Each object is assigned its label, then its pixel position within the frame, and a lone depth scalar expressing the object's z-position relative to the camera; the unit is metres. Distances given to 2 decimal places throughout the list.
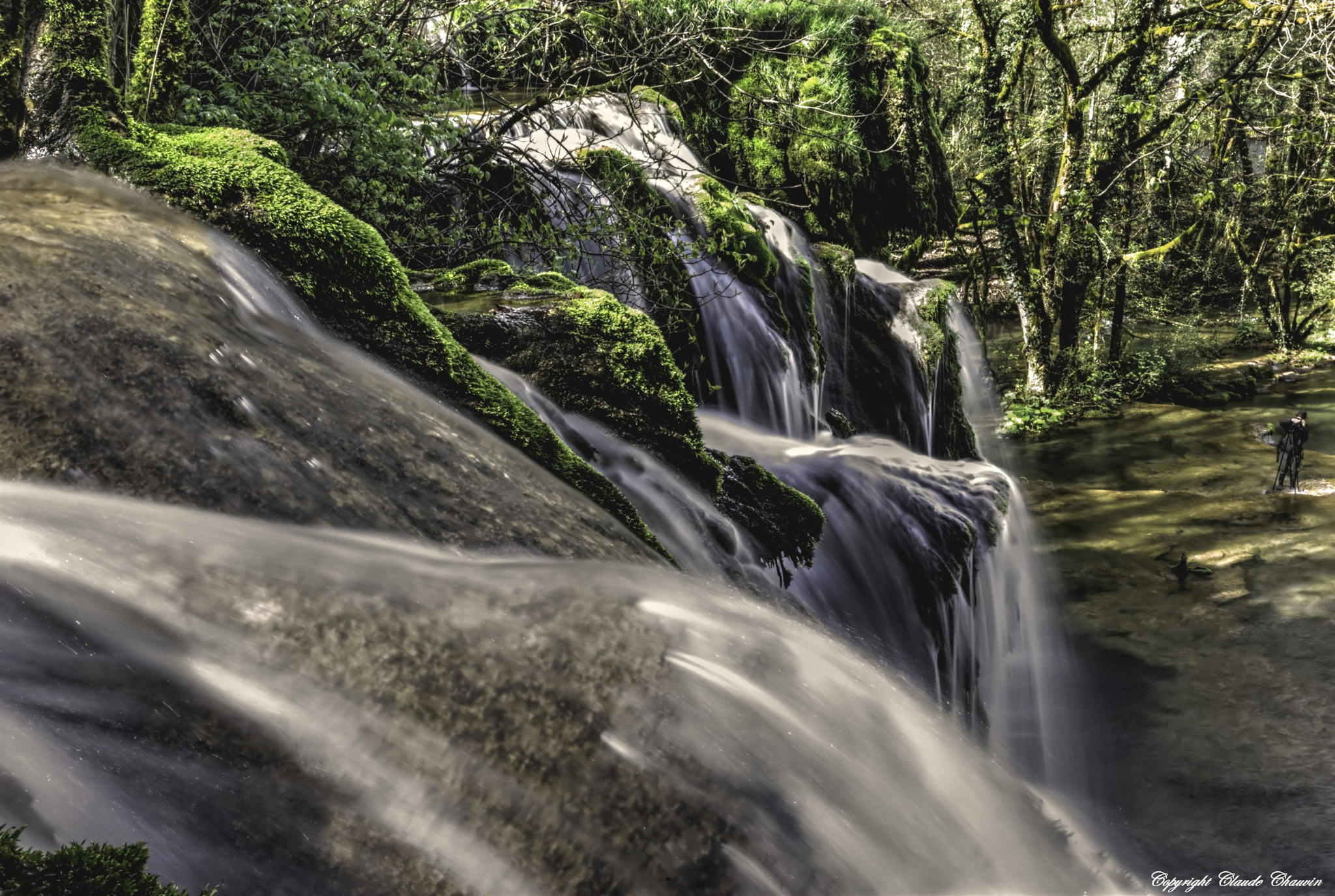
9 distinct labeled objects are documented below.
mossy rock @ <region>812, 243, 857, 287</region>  9.59
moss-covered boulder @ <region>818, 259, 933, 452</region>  9.56
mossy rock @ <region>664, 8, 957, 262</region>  11.66
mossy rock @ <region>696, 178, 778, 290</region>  7.65
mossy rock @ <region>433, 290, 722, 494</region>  4.02
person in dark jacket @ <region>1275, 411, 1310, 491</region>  11.80
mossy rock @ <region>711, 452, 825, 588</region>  4.26
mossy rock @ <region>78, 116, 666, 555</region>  3.23
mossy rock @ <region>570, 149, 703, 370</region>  6.24
